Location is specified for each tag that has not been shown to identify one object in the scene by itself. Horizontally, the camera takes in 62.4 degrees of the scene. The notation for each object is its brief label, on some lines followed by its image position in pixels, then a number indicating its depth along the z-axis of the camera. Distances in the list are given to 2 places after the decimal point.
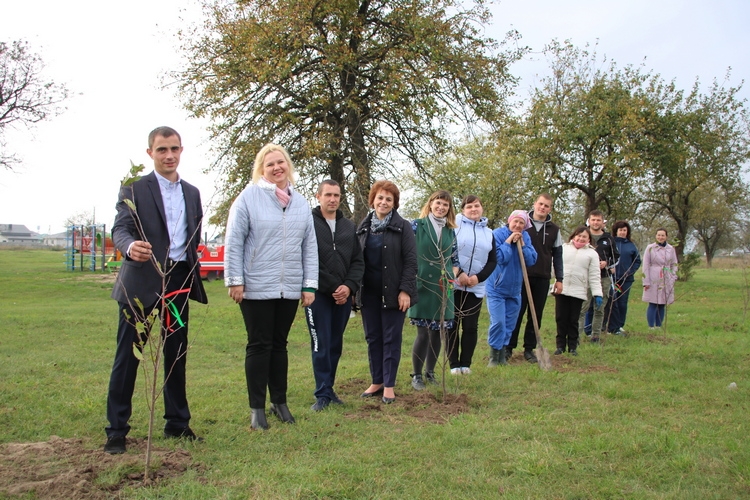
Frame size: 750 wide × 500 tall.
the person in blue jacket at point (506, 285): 6.98
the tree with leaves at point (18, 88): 23.86
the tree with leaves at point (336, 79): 12.99
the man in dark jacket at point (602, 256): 9.31
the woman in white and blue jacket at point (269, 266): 4.42
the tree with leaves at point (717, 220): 28.74
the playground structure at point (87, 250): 29.61
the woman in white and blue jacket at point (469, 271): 6.29
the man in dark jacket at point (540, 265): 7.46
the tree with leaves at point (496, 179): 16.09
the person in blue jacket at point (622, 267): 9.96
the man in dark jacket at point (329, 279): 5.10
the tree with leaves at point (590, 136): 19.61
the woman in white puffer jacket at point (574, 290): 7.98
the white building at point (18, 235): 132.88
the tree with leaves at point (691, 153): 20.31
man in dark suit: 3.84
